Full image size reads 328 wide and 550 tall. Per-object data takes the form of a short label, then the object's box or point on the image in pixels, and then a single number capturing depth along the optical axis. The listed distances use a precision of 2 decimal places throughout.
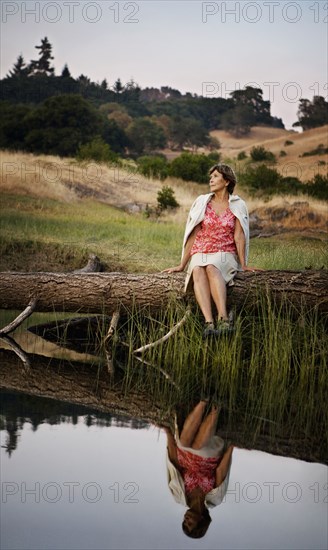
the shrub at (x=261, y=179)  28.57
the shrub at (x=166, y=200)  21.00
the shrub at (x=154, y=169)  28.03
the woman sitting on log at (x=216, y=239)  7.43
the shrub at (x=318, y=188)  26.79
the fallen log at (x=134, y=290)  7.35
